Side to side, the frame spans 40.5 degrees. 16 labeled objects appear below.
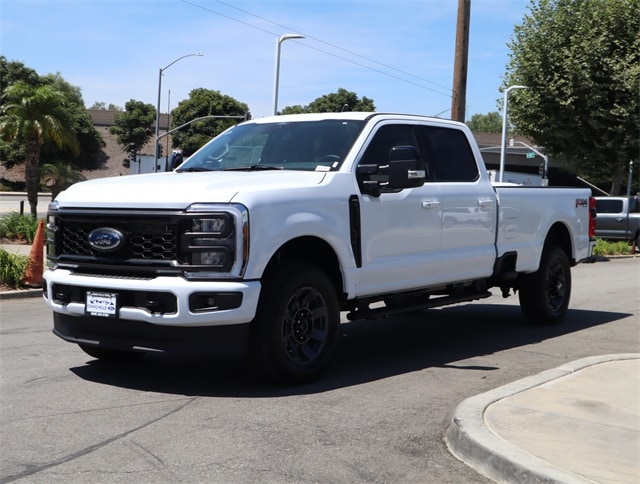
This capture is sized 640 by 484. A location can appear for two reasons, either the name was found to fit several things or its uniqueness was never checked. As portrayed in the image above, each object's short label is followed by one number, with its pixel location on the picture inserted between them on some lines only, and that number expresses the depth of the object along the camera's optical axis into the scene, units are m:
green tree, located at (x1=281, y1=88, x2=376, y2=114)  90.69
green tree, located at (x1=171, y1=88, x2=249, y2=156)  83.00
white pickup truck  6.09
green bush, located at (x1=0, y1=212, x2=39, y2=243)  19.58
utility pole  17.73
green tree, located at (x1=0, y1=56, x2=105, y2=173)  67.75
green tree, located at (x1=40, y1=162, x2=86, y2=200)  28.14
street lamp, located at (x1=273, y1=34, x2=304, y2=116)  30.86
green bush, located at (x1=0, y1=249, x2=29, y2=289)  12.70
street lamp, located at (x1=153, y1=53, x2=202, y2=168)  44.38
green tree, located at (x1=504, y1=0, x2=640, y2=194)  33.38
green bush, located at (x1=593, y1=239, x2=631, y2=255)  26.36
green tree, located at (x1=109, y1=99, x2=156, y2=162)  83.06
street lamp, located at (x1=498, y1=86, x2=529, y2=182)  34.19
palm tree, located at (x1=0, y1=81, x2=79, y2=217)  25.19
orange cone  12.83
